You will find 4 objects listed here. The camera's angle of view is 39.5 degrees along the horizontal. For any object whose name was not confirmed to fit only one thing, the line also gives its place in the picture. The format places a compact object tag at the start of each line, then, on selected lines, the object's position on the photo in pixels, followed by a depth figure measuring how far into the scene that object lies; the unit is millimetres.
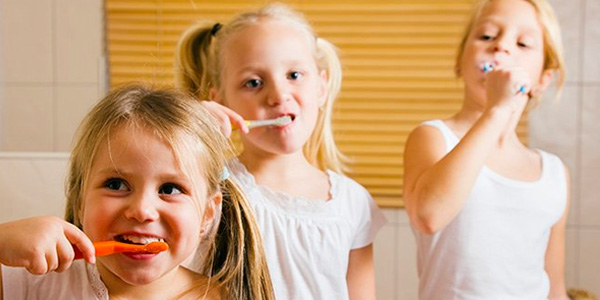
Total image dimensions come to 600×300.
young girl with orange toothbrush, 817
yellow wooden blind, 2334
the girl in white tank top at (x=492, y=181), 1279
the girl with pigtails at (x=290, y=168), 1218
